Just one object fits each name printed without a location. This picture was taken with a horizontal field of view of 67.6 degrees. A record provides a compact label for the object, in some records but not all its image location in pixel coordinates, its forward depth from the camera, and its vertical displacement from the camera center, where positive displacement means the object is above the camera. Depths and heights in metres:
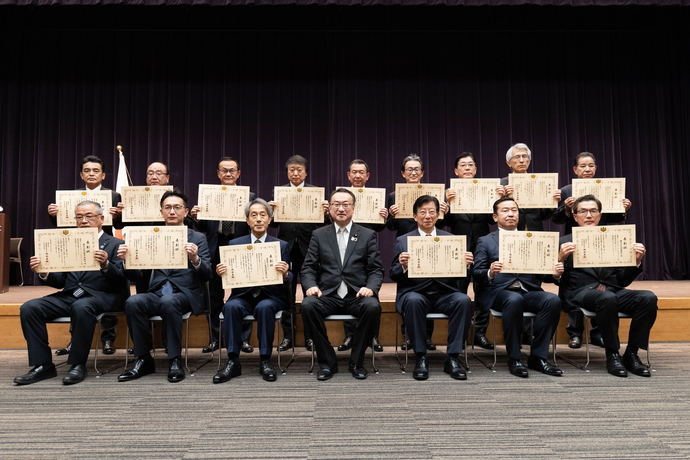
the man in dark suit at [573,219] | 4.50 +0.29
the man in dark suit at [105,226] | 4.48 +0.33
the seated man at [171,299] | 3.66 -0.32
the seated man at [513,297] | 3.73 -0.35
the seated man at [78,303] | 3.62 -0.34
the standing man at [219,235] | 4.50 +0.17
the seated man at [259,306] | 3.68 -0.38
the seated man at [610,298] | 3.71 -0.36
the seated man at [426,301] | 3.69 -0.36
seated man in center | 3.71 -0.21
